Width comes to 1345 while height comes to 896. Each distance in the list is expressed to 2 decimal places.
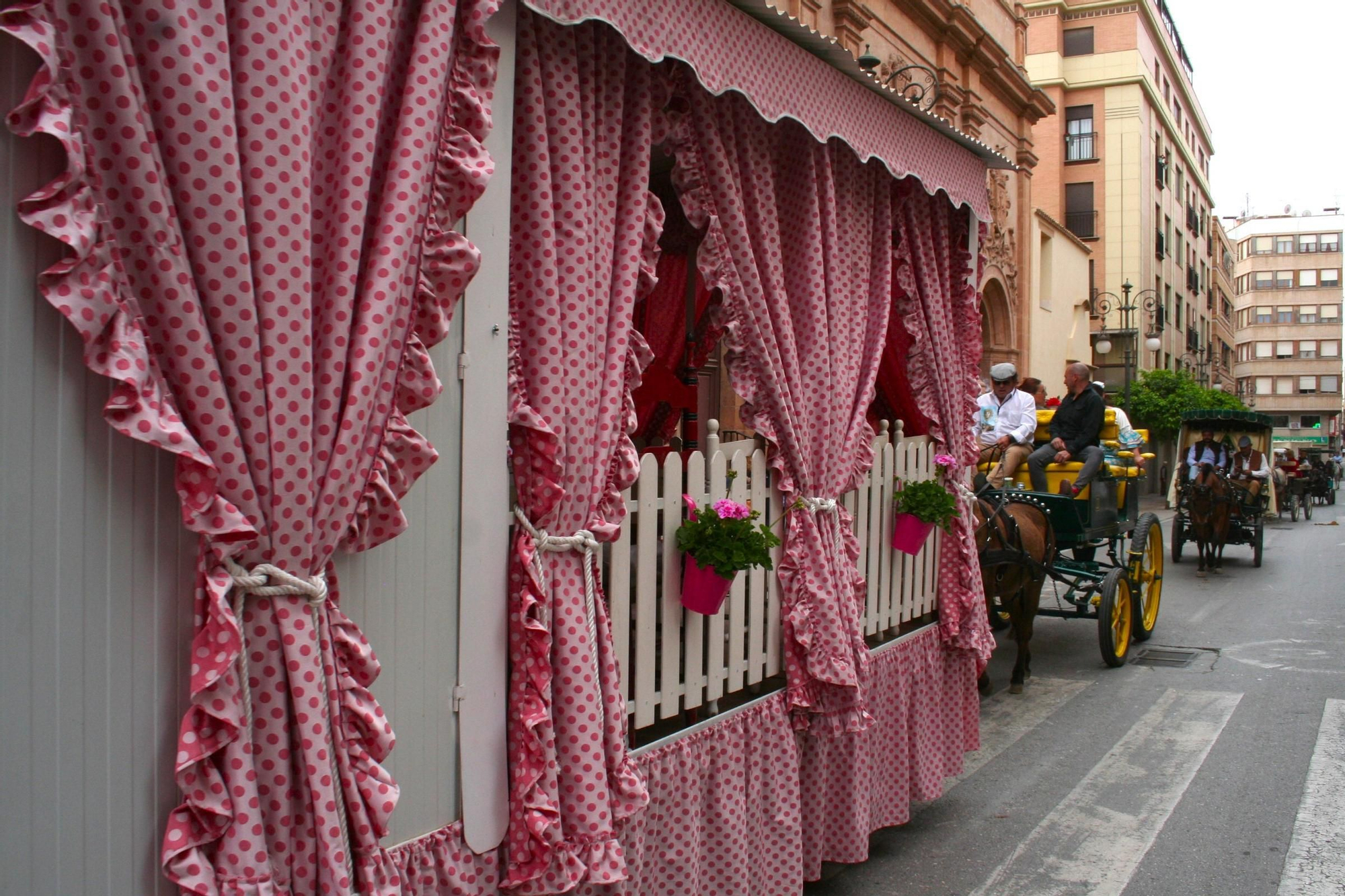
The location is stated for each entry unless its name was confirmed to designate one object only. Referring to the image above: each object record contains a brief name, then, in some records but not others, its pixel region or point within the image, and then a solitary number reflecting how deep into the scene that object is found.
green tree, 33.28
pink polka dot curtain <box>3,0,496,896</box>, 1.77
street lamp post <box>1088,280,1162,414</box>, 24.36
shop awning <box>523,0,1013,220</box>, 2.95
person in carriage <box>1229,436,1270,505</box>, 15.55
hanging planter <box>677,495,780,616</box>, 3.44
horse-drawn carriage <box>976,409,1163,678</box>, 7.30
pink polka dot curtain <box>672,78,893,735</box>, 3.68
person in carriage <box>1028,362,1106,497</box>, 8.98
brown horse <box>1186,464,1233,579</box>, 14.09
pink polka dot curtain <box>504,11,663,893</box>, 2.75
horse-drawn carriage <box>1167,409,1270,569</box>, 14.13
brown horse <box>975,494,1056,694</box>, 7.13
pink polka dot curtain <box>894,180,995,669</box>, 5.11
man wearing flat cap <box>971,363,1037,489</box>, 9.13
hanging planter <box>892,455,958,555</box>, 4.98
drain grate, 8.68
